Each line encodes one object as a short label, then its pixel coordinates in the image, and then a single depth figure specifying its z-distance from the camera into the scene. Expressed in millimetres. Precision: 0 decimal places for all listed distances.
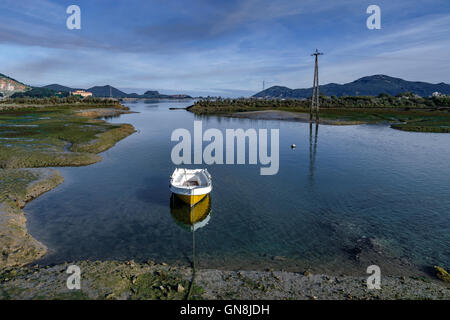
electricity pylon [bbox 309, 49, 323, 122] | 76312
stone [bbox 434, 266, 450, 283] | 13748
